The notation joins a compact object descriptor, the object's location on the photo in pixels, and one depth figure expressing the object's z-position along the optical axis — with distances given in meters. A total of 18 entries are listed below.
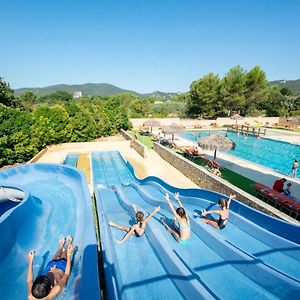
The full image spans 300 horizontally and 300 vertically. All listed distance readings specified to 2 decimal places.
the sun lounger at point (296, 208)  7.09
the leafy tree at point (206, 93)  39.81
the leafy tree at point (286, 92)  75.02
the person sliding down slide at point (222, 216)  5.85
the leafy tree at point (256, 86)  37.69
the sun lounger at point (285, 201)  7.48
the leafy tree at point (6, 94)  31.70
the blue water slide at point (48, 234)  4.48
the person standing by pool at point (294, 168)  11.23
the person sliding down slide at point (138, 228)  5.50
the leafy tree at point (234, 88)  37.41
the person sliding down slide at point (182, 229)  5.16
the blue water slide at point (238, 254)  4.09
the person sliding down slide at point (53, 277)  3.44
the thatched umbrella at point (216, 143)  11.59
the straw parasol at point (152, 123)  24.34
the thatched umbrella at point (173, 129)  18.00
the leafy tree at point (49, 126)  17.53
